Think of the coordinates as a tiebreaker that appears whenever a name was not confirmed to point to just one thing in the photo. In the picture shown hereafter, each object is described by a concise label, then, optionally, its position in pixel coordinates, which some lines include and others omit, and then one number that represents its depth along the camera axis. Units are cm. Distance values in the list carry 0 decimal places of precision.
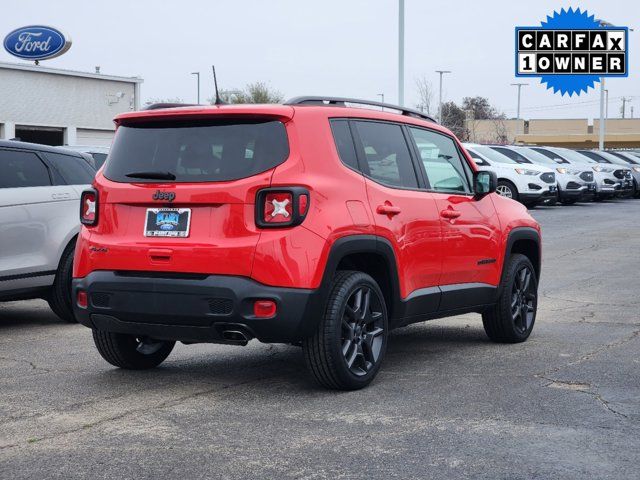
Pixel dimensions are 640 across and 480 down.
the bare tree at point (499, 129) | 9886
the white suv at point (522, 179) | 2797
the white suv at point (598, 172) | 3347
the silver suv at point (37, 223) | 934
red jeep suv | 626
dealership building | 3844
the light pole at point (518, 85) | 11012
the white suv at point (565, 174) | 2977
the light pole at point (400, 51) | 3068
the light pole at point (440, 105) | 8205
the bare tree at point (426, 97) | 8019
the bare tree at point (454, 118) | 9157
